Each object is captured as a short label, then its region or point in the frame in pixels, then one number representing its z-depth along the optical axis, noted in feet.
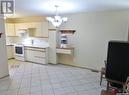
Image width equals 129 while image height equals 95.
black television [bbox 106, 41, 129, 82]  5.10
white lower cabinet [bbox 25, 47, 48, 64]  14.04
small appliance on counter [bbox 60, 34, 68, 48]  13.37
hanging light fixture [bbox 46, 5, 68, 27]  8.88
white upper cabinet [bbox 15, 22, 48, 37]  14.27
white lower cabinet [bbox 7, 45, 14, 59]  16.58
